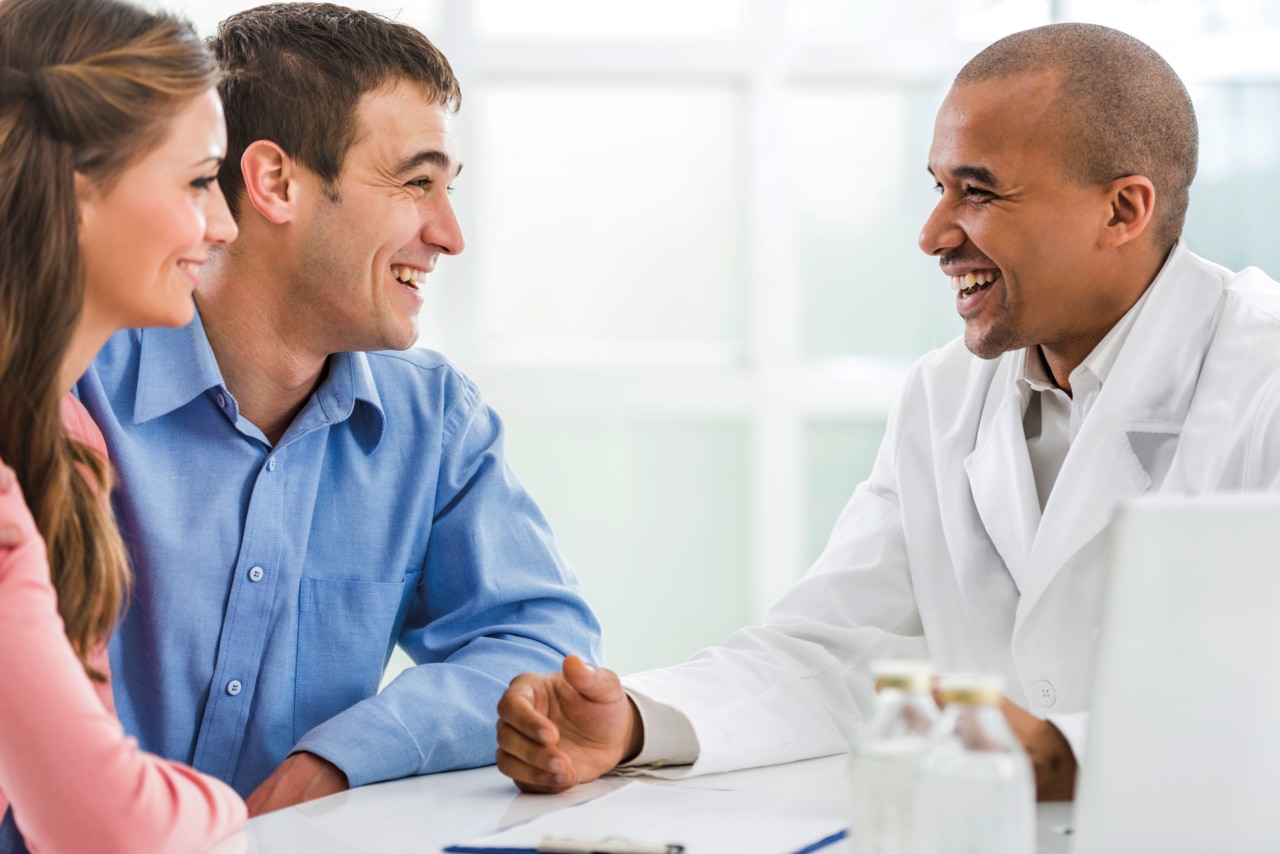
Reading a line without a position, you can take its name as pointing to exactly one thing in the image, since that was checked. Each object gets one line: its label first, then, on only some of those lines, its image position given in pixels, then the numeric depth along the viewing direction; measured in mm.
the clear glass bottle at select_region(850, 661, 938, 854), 1655
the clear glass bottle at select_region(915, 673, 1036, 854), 1556
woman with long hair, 1841
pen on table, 1842
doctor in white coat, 2089
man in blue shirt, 2150
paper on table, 1875
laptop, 1601
